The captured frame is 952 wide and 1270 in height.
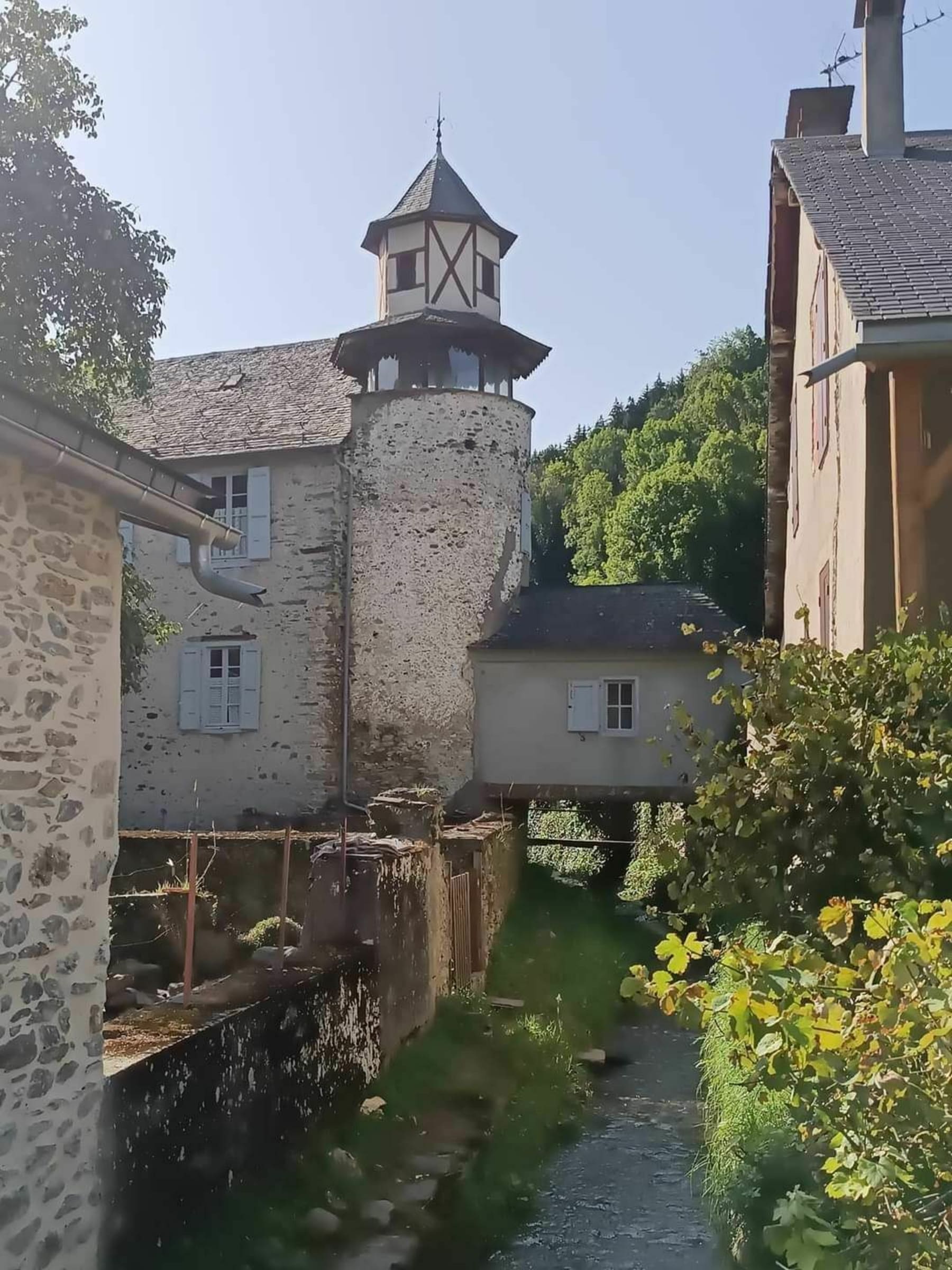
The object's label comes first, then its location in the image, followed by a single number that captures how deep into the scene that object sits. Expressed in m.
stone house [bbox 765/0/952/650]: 6.36
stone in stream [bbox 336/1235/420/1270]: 6.21
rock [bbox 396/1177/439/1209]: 7.06
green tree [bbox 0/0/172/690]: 11.48
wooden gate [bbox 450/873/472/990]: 11.66
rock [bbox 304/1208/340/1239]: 6.38
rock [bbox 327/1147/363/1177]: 7.08
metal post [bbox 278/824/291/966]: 7.63
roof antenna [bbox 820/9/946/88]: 12.56
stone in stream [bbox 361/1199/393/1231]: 6.74
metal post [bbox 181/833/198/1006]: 6.52
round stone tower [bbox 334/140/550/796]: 17.84
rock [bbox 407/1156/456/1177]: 7.54
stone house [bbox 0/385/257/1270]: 4.77
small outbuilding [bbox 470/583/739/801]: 17.00
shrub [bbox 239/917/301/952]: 10.44
